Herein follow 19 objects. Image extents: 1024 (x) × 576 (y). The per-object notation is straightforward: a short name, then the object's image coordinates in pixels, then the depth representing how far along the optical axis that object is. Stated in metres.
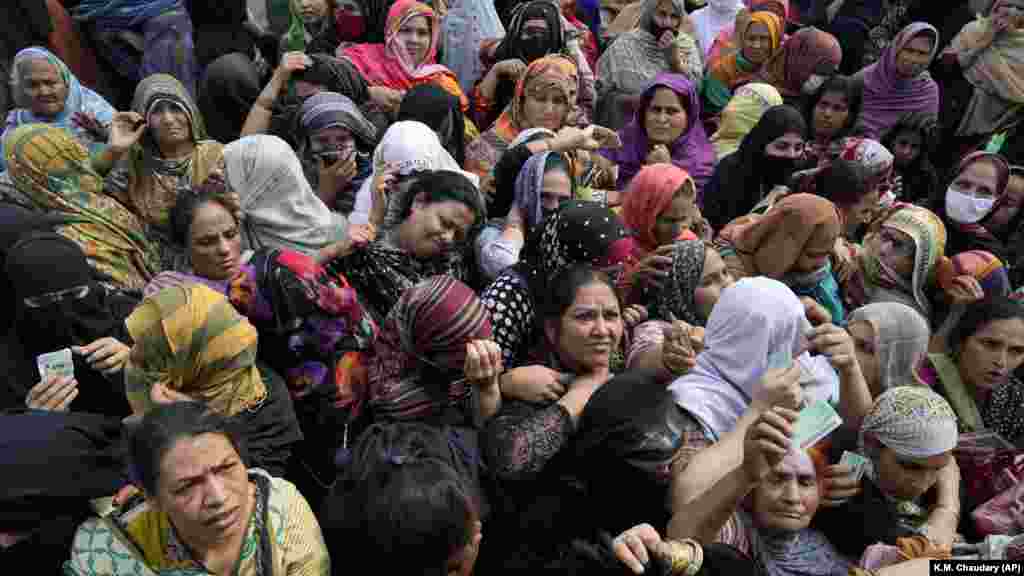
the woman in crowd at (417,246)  2.89
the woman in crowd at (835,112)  5.09
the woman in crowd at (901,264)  3.76
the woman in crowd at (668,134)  4.56
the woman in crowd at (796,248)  3.38
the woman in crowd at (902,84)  5.17
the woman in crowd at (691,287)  3.05
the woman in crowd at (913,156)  5.02
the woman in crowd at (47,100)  3.89
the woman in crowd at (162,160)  3.34
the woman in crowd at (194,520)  1.71
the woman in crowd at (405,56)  4.73
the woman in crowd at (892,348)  3.12
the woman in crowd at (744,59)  5.40
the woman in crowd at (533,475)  2.03
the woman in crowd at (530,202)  3.27
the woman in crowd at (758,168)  4.40
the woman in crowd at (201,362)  2.10
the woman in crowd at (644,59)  5.15
